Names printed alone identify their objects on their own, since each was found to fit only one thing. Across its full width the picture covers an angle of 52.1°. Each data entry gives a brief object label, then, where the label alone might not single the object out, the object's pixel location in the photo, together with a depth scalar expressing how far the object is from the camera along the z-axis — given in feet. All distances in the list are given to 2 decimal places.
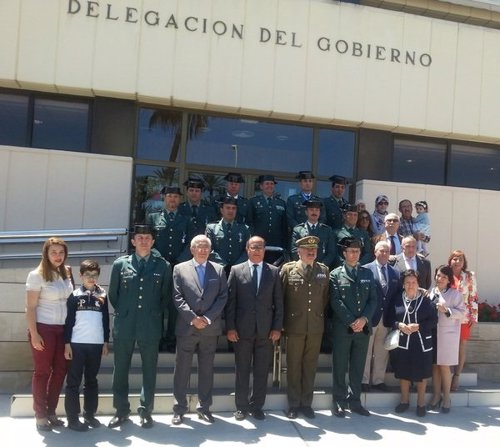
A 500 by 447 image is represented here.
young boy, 15.28
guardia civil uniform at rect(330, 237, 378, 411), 17.53
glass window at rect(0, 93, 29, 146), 25.04
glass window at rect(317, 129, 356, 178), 28.84
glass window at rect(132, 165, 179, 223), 26.05
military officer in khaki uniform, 17.13
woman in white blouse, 15.15
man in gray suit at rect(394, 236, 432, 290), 20.27
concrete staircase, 16.74
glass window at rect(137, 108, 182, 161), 26.48
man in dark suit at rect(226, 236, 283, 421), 16.71
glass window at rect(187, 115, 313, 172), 27.34
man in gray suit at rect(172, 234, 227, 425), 16.14
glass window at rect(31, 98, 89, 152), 25.39
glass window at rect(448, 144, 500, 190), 30.73
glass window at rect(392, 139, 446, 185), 29.99
